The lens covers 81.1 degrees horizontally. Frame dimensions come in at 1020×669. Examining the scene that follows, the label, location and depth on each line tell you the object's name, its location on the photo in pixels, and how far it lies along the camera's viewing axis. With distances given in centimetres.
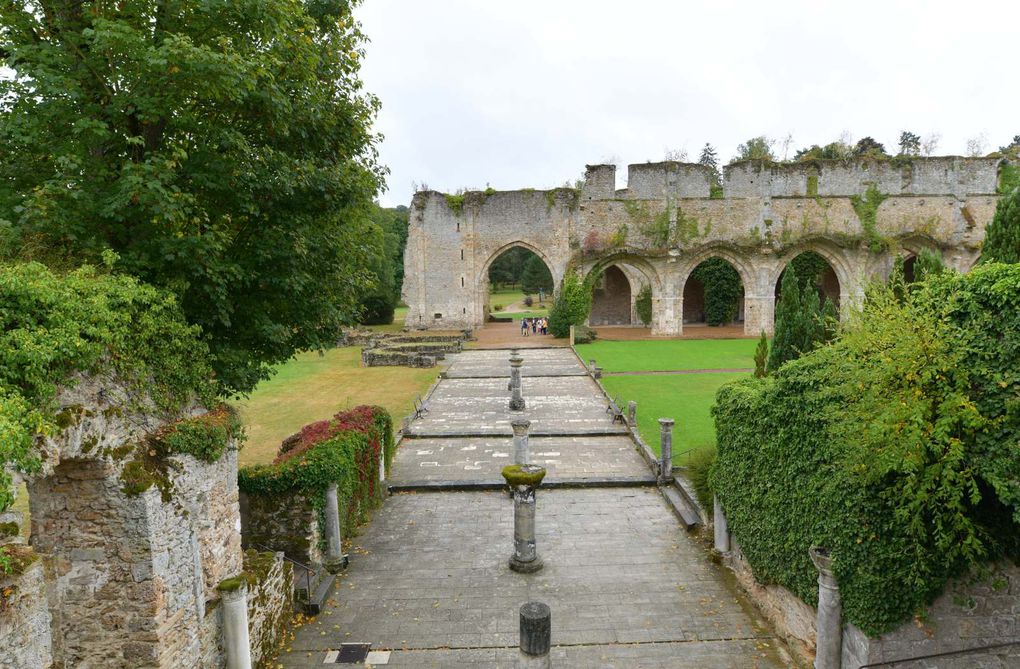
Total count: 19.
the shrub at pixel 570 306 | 3100
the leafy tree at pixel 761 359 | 1535
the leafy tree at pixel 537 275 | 6078
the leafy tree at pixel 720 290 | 3569
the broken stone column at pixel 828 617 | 521
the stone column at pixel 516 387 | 1609
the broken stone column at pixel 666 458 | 1059
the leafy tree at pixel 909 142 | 6175
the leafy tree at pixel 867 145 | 5301
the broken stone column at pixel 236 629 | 561
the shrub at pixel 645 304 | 3747
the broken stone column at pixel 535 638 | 505
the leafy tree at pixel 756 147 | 5653
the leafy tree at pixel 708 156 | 6881
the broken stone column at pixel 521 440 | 1056
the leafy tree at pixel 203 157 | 550
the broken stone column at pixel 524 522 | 793
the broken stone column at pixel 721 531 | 802
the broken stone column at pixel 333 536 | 787
